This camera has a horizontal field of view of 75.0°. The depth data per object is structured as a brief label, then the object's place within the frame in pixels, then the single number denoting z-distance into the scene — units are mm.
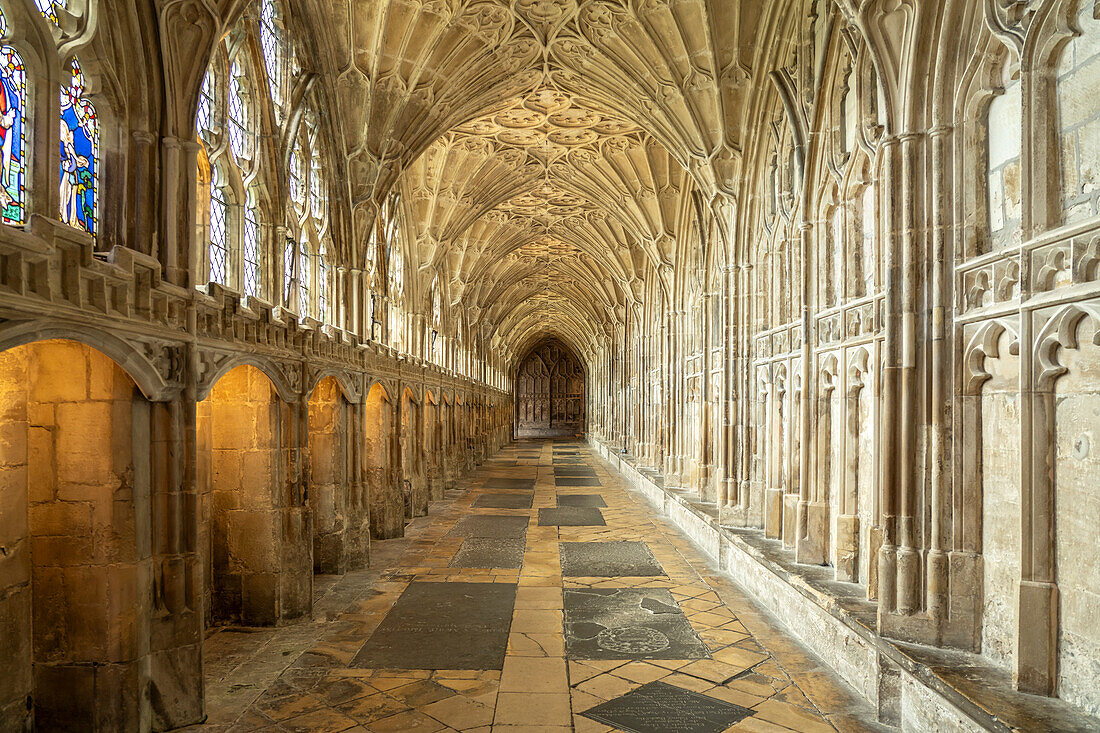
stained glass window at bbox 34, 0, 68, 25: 4227
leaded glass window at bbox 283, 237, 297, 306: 8533
